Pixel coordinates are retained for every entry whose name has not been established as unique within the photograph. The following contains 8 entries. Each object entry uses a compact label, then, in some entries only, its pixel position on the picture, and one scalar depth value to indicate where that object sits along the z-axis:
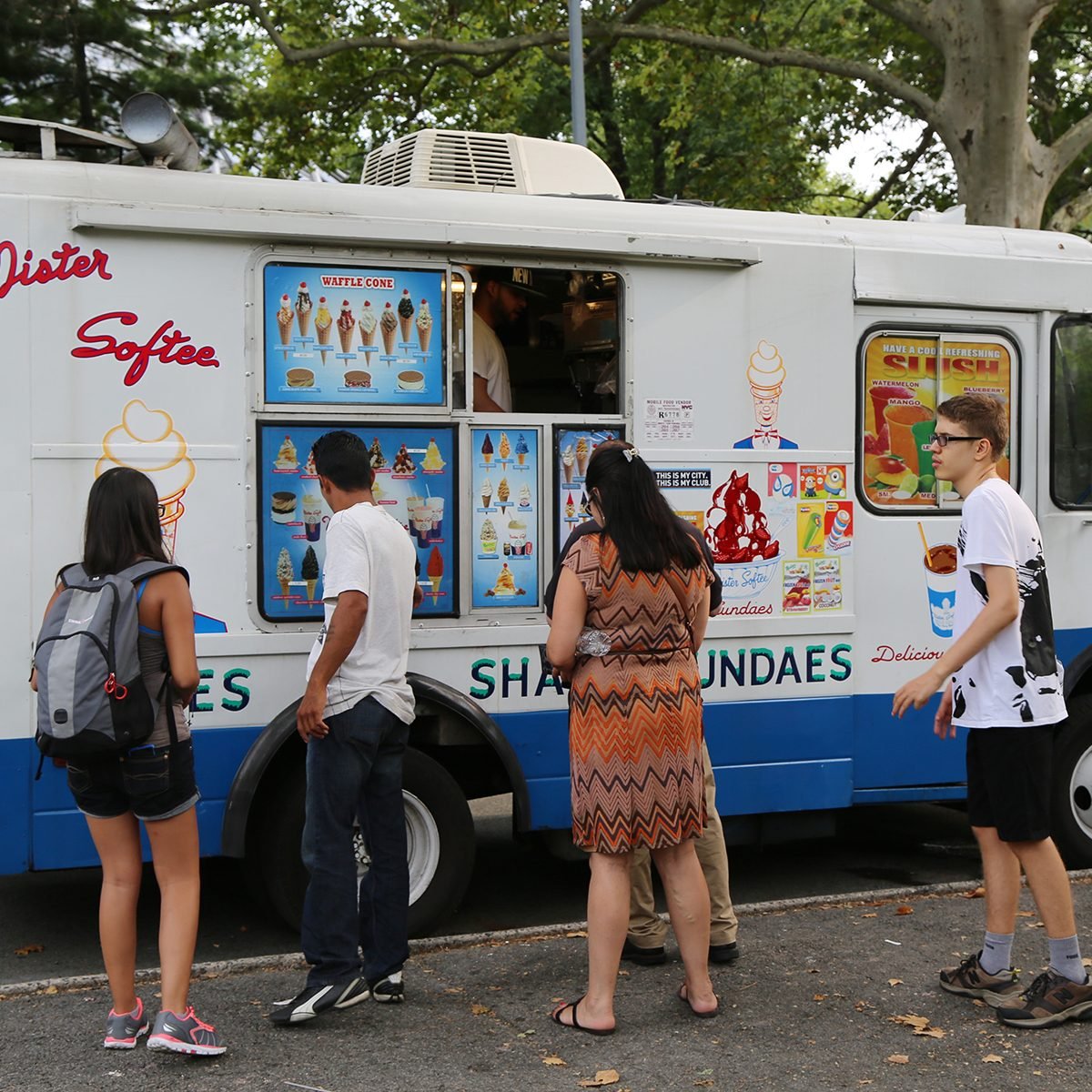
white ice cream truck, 5.01
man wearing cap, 5.63
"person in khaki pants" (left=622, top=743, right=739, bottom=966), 5.00
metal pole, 14.08
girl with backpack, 3.98
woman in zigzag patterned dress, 4.21
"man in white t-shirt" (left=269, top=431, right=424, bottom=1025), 4.38
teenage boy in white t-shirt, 4.39
